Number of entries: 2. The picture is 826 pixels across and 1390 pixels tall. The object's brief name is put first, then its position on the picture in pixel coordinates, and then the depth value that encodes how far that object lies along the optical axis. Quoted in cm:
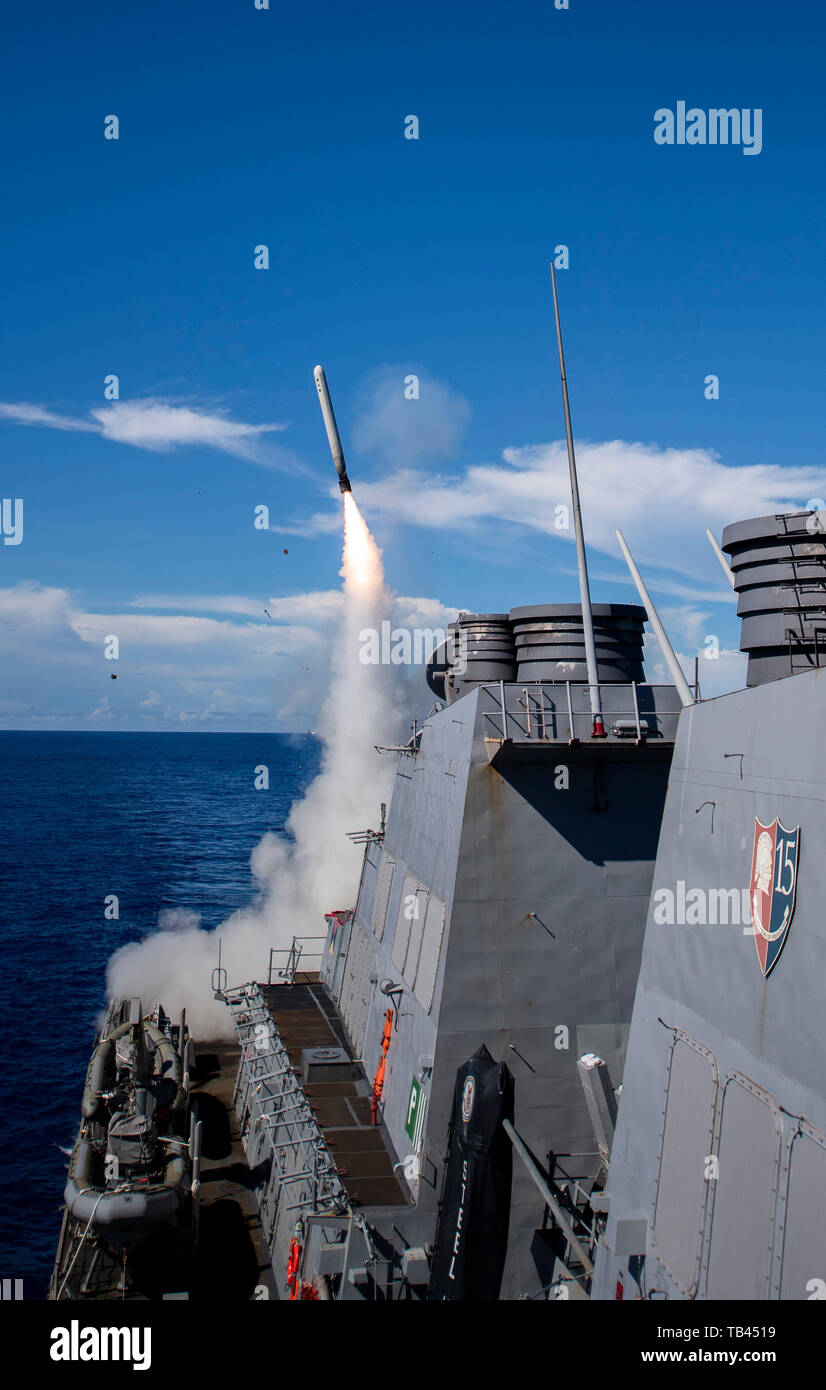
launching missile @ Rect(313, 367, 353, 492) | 3497
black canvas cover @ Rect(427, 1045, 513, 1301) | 1159
